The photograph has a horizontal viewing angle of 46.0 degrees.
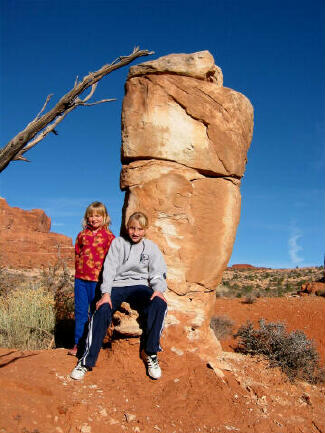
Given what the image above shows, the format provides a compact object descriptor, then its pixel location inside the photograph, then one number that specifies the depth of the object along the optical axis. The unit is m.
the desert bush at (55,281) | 8.38
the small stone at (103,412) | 3.22
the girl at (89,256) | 4.50
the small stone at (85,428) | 3.01
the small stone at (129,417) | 3.22
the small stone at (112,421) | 3.16
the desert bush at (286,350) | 5.63
